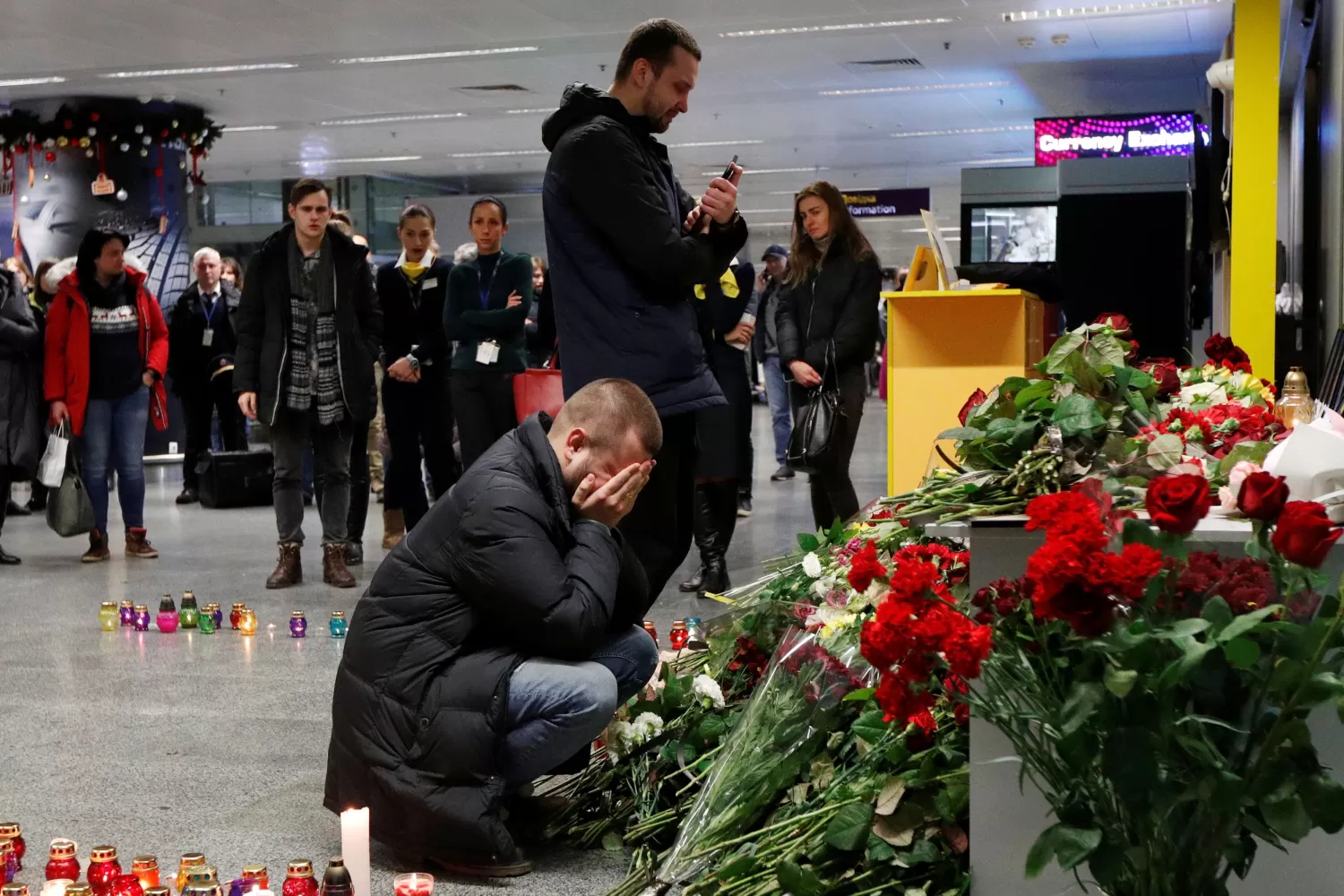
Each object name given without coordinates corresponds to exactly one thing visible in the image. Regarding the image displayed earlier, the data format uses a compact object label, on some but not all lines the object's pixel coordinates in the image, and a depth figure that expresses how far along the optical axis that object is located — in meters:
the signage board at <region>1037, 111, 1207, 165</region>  13.50
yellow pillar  6.78
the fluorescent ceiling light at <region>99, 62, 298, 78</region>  12.34
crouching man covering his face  2.38
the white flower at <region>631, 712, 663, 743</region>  2.69
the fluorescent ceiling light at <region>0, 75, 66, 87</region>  12.76
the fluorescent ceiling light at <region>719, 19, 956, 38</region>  10.96
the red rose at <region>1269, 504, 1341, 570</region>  1.52
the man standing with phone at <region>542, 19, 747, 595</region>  2.99
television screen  12.16
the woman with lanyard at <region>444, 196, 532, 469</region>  6.07
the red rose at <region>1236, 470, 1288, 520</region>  1.58
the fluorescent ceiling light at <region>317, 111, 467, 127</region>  15.40
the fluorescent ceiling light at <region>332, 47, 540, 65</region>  11.85
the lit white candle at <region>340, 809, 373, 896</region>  2.00
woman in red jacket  6.58
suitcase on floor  9.25
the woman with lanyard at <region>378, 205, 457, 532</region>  6.38
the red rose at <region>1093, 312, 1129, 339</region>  2.66
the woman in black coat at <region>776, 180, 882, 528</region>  5.35
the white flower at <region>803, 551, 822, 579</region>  2.74
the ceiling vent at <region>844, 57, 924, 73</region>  12.65
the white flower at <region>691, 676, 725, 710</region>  2.70
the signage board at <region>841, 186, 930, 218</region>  20.81
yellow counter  5.03
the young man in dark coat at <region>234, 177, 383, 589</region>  5.58
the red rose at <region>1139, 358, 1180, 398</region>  2.87
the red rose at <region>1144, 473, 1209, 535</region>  1.55
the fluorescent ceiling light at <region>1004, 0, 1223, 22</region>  10.57
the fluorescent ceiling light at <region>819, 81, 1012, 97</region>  13.83
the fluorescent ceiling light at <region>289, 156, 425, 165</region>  19.11
